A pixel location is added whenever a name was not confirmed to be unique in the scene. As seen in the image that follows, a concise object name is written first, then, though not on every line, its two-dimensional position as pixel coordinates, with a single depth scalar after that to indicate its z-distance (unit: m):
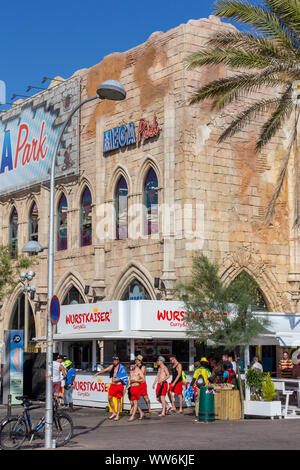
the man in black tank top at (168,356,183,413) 22.12
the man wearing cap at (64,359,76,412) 23.47
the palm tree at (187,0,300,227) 20.05
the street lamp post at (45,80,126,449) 14.59
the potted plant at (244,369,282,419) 20.45
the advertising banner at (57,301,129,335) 24.66
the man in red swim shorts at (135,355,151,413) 20.86
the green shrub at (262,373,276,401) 20.64
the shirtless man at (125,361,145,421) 20.52
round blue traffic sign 15.00
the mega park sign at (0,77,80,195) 37.75
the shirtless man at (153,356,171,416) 21.52
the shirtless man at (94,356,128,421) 21.02
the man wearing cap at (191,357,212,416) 20.41
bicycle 14.20
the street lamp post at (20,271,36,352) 38.80
